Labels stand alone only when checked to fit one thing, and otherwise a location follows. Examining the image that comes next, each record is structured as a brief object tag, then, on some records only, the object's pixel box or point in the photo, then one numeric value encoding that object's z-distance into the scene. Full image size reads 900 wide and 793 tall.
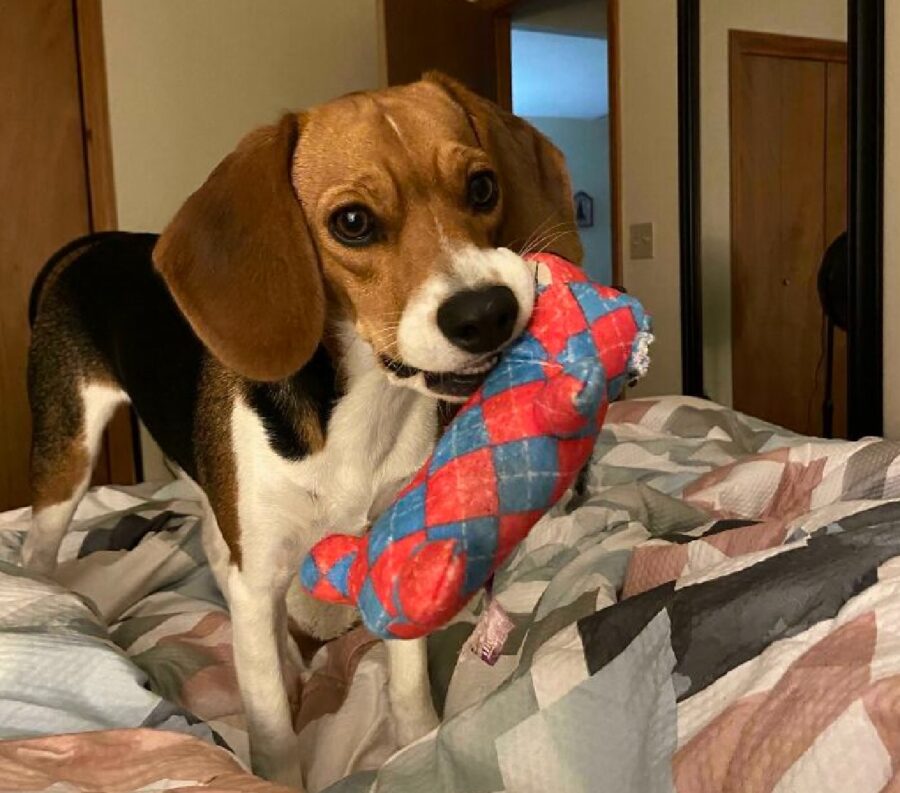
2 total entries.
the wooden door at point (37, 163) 3.24
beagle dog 1.02
